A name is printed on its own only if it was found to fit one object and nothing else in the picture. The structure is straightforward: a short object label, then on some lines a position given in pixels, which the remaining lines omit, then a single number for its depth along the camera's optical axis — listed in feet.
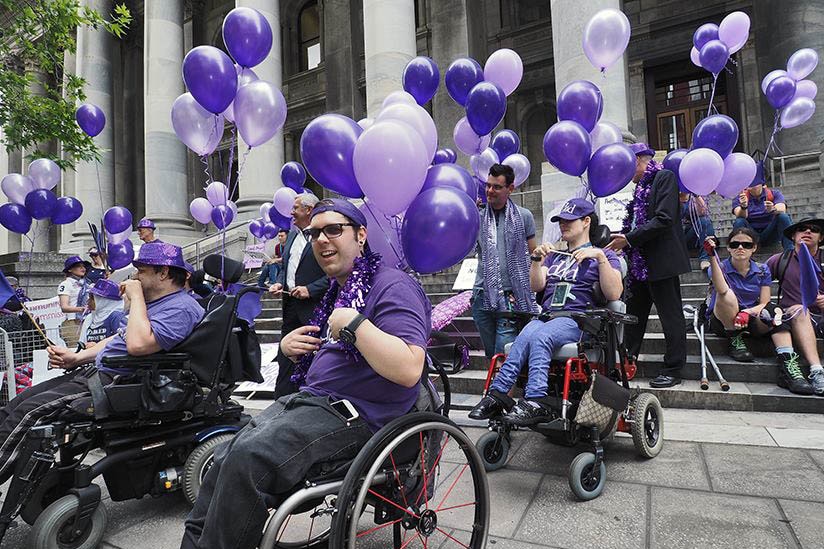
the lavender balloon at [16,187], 28.89
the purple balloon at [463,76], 21.48
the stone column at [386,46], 34.37
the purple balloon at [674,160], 16.90
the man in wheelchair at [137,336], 8.49
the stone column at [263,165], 40.65
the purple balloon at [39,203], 27.40
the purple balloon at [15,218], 26.99
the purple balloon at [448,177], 8.90
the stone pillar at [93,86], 51.88
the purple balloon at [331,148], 8.54
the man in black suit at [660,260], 13.85
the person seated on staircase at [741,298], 14.26
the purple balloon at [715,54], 24.02
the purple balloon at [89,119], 25.99
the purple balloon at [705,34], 25.11
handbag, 9.20
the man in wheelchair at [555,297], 9.36
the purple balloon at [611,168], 14.32
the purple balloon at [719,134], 15.87
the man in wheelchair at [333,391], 5.38
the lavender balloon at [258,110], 14.93
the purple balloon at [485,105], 18.63
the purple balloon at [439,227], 7.50
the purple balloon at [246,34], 16.03
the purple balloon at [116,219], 30.40
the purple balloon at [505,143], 24.38
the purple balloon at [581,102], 17.07
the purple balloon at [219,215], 30.12
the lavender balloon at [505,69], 20.76
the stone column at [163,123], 45.32
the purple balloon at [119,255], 26.99
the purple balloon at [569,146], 15.17
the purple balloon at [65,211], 28.55
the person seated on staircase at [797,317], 13.15
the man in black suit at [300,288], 12.70
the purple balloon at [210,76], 14.03
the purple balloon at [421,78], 20.38
